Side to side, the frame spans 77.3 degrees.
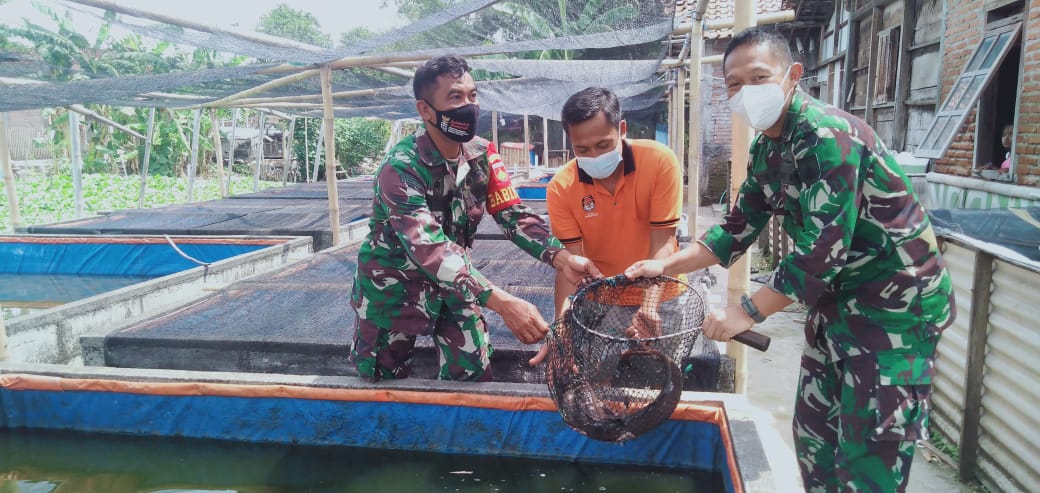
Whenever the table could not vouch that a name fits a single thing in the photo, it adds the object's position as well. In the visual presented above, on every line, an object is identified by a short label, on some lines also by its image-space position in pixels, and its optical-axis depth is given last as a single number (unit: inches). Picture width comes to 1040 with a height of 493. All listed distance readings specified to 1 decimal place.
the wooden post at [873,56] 342.0
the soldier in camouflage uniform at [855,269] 64.9
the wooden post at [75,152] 335.3
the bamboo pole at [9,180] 303.1
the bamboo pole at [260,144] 550.7
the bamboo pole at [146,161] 391.4
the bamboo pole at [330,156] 241.9
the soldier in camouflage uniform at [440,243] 93.4
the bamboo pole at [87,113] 327.9
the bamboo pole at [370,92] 341.7
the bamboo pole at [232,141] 537.6
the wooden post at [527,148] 575.6
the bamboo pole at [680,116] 338.0
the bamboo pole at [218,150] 469.4
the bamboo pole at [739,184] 111.7
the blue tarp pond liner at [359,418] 105.9
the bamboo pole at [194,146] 437.4
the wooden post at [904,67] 297.4
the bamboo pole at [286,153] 640.4
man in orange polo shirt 100.7
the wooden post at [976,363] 111.1
